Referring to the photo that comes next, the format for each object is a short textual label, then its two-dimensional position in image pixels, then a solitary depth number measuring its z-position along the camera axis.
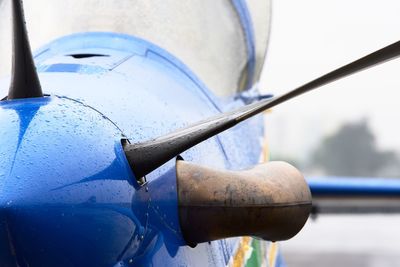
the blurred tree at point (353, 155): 75.88
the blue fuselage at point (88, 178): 3.16
